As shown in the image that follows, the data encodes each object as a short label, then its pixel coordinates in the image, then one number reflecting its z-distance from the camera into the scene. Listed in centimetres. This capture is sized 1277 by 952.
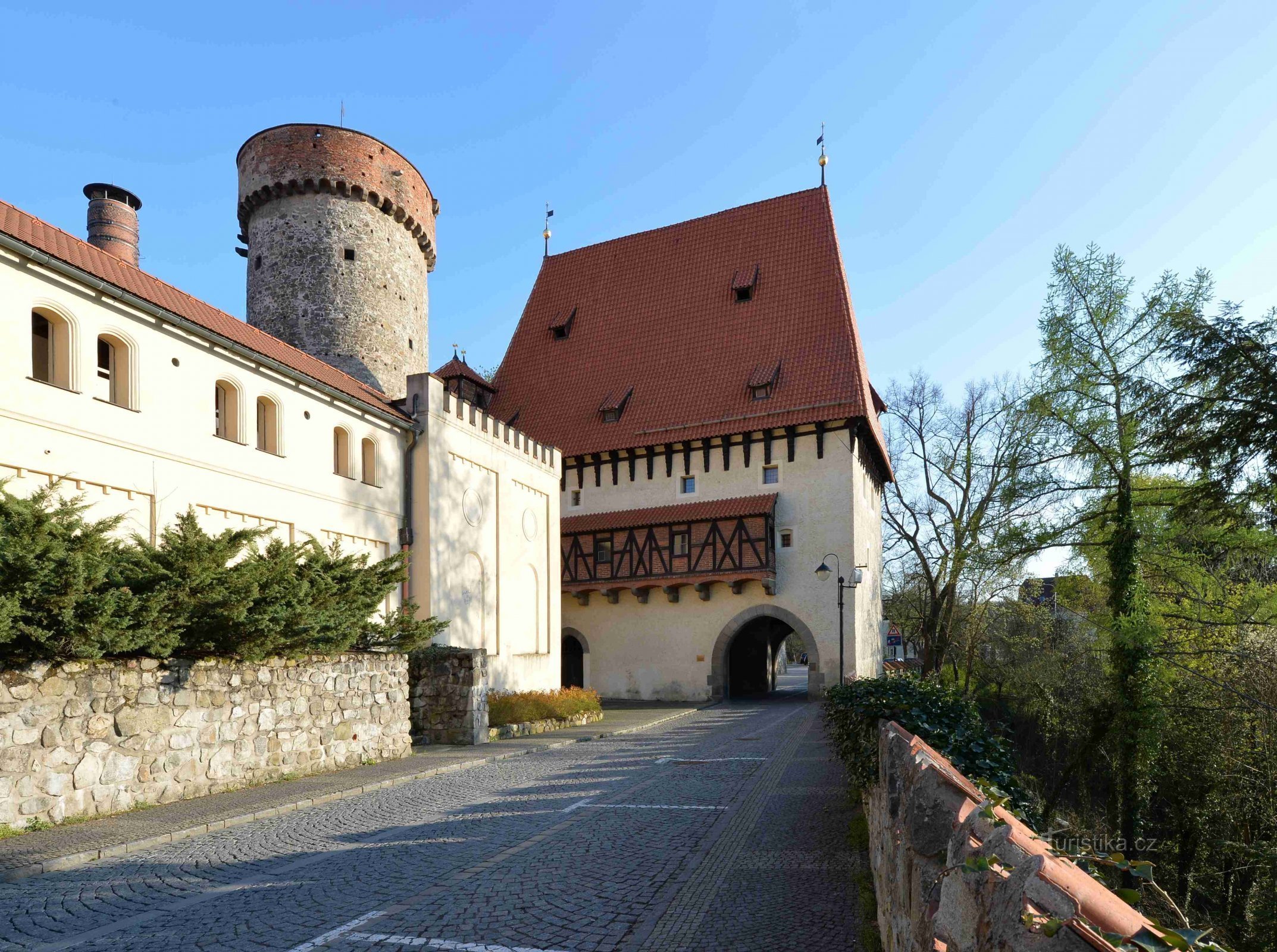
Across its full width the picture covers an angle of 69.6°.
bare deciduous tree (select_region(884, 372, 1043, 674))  2128
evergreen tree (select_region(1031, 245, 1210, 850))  1762
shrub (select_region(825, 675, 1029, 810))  568
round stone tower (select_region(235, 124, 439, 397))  2948
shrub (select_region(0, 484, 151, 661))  757
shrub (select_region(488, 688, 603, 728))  1720
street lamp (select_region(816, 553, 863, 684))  2153
